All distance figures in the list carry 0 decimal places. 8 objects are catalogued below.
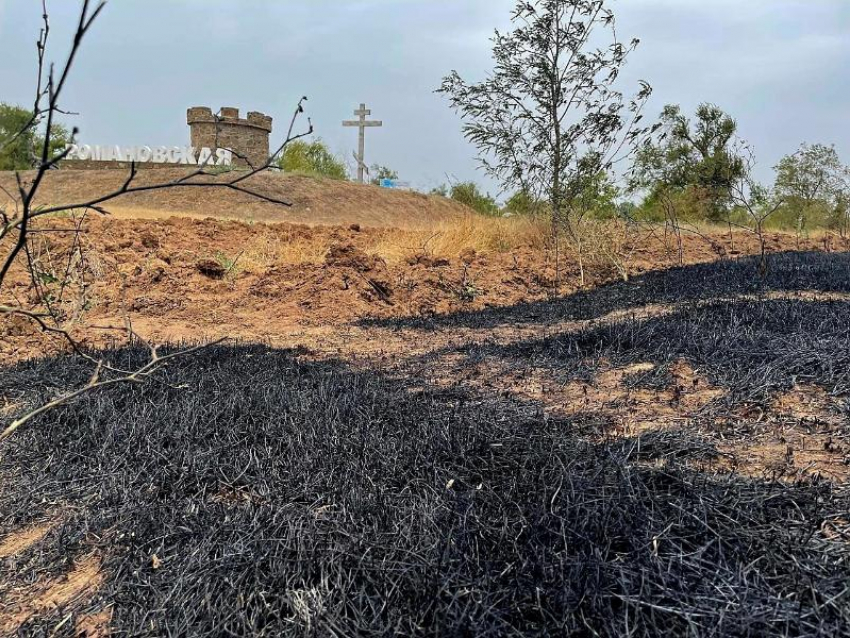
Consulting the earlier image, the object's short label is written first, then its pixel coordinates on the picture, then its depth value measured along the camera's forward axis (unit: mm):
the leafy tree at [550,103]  9352
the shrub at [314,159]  34906
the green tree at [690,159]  19031
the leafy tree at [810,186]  16203
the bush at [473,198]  19766
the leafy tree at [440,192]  29650
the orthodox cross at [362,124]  30375
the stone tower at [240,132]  30000
